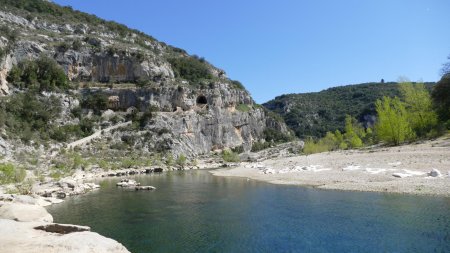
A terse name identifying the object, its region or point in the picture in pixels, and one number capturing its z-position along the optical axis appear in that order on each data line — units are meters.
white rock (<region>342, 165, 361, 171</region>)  45.69
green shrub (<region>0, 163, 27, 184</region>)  42.03
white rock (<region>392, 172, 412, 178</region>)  36.87
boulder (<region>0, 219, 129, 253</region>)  14.11
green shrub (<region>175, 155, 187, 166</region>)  90.23
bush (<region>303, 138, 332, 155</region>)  98.50
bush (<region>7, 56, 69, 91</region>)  88.56
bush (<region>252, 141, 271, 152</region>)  134.55
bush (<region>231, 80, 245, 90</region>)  150.25
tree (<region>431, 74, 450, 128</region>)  50.97
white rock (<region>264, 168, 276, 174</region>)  58.11
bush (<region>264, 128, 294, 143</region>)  150.38
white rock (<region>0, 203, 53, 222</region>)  21.41
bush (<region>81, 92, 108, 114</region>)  101.54
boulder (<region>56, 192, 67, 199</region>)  38.25
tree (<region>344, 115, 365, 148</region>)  82.88
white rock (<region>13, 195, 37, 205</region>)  30.11
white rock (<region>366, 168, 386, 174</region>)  41.05
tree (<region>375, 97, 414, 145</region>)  62.88
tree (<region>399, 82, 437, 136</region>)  65.38
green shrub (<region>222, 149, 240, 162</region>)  105.62
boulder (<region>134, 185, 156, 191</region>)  44.59
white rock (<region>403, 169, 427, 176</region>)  36.46
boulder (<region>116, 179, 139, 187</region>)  47.86
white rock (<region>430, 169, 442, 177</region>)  34.38
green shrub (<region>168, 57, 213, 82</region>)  135.07
